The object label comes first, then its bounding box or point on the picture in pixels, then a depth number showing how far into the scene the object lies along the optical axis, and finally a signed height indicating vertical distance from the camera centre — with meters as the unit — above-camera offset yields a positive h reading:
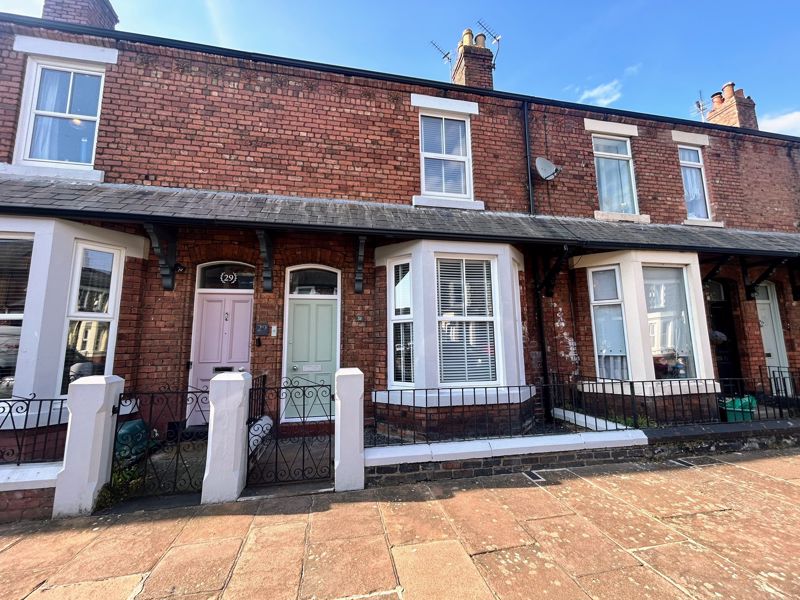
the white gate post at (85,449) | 3.24 -0.94
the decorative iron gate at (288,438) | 3.98 -1.30
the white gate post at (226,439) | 3.44 -0.91
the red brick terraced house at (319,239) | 4.79 +1.67
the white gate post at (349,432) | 3.66 -0.90
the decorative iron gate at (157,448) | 3.66 -1.27
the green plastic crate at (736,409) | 5.55 -1.07
